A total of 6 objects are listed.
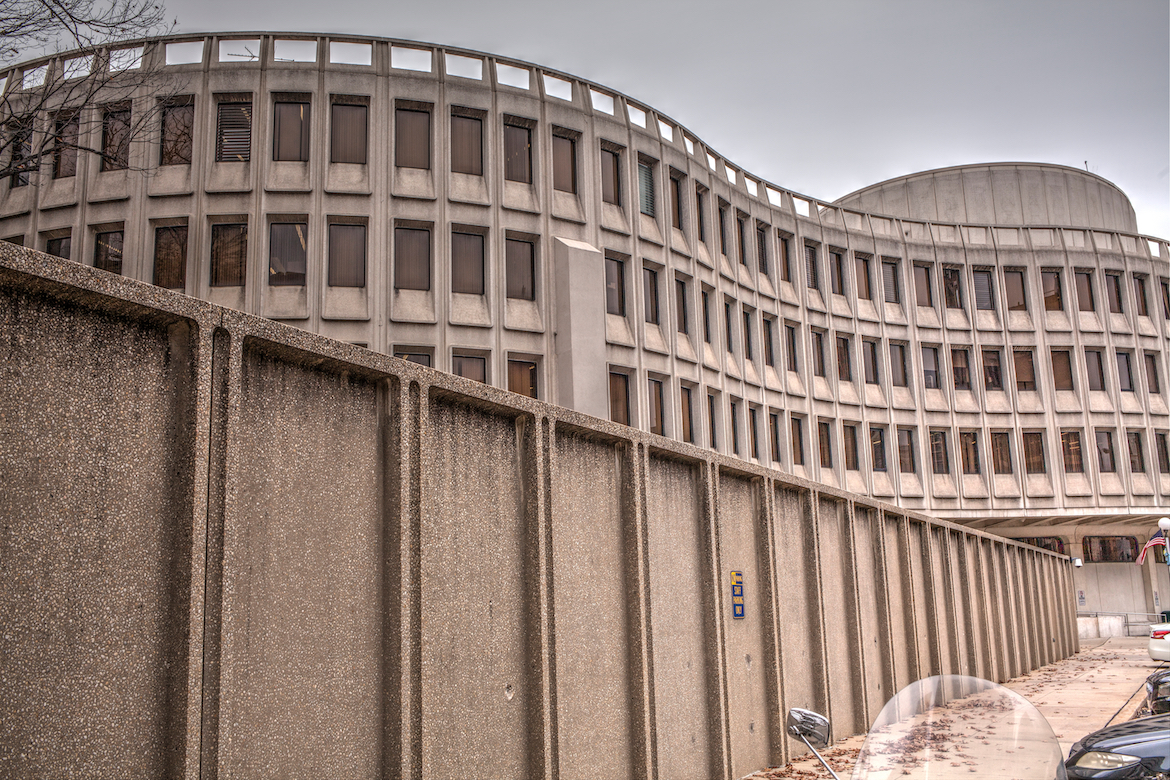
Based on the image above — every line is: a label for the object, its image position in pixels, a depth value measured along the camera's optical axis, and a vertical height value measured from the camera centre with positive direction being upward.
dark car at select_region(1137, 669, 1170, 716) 12.36 -1.75
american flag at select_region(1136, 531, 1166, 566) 43.18 +0.76
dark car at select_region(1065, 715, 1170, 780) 7.51 -1.55
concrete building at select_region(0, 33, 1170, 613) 25.28 +9.72
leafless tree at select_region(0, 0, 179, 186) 23.83 +12.60
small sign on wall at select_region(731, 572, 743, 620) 9.59 -0.21
